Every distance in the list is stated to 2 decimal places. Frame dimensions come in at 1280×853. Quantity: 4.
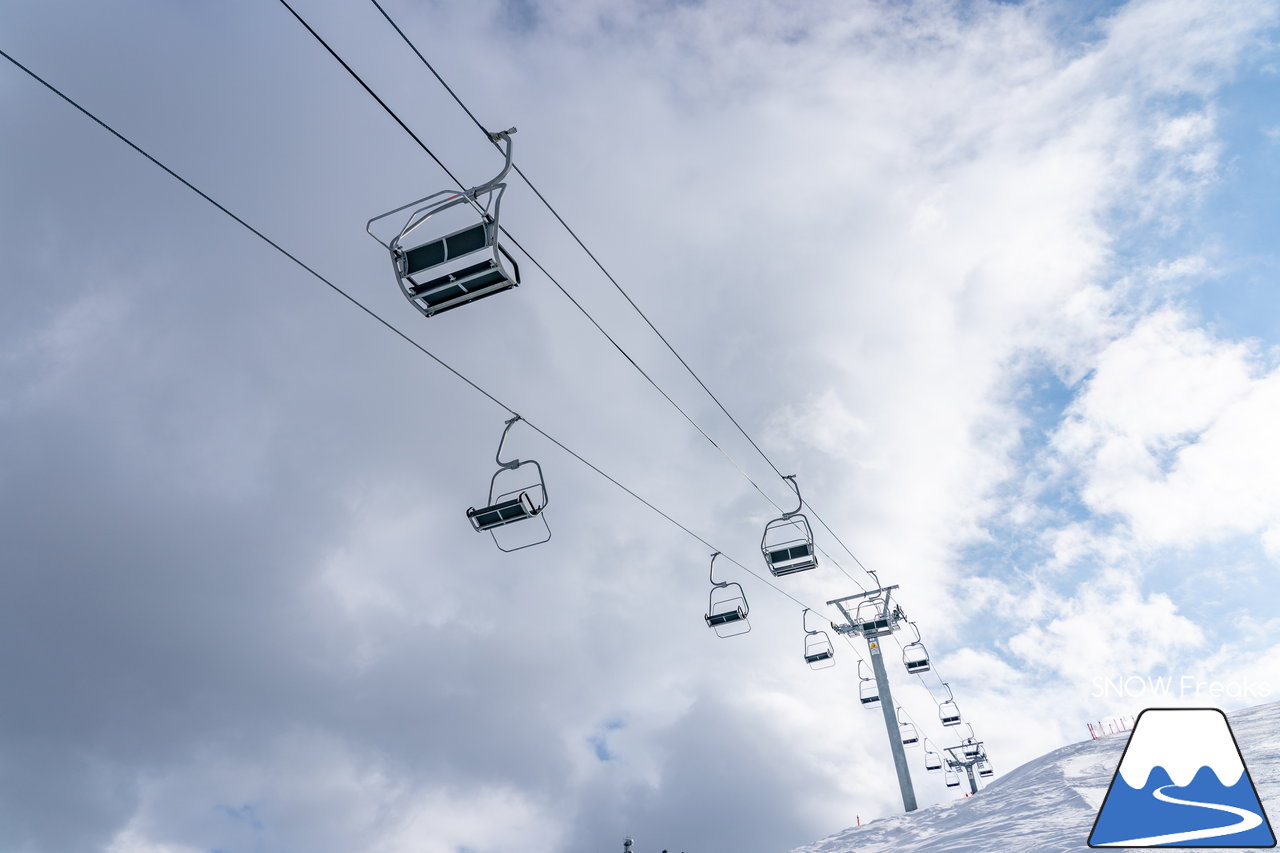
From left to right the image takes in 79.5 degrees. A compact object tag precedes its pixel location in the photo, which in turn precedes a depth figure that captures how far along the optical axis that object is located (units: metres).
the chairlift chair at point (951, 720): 37.94
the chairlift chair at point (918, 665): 27.50
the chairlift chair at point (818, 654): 22.67
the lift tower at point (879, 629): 23.05
